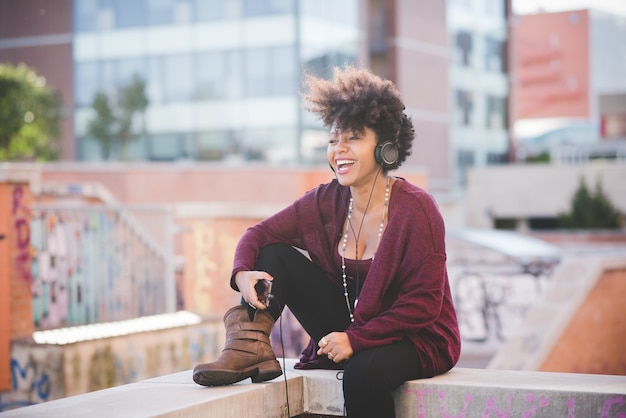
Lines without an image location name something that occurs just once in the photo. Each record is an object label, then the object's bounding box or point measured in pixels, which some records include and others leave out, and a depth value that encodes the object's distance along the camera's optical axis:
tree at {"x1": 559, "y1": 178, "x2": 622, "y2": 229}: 33.91
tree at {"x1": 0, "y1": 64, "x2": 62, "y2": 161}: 34.25
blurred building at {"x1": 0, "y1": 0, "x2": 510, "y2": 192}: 39.44
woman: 3.90
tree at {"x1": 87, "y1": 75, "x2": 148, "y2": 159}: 40.81
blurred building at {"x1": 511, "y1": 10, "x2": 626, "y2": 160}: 78.12
